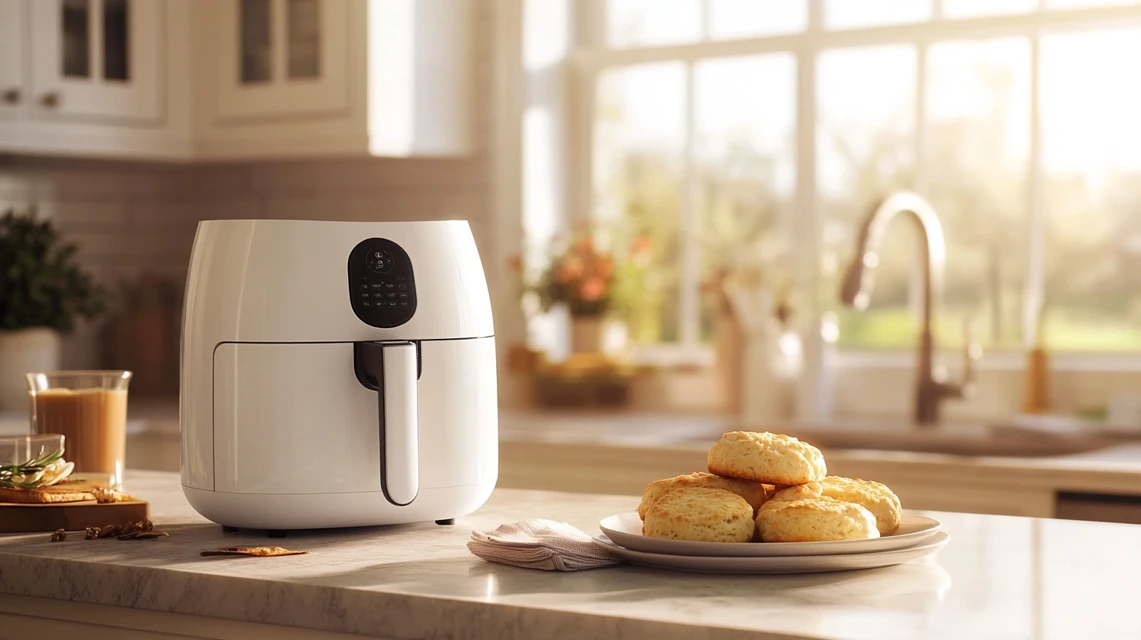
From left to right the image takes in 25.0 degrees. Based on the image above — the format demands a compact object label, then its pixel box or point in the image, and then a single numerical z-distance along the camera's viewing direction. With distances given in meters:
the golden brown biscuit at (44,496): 2.46
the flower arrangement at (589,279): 4.76
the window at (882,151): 4.31
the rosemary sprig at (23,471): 2.48
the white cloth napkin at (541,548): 2.23
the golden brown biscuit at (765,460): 2.25
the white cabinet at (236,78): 4.54
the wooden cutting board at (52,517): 2.44
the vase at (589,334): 4.81
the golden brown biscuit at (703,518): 2.20
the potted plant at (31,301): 4.58
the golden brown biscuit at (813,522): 2.19
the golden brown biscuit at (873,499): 2.27
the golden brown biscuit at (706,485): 2.26
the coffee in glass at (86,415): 2.65
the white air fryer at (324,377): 2.35
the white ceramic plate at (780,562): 2.18
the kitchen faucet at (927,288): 4.05
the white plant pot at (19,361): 4.57
